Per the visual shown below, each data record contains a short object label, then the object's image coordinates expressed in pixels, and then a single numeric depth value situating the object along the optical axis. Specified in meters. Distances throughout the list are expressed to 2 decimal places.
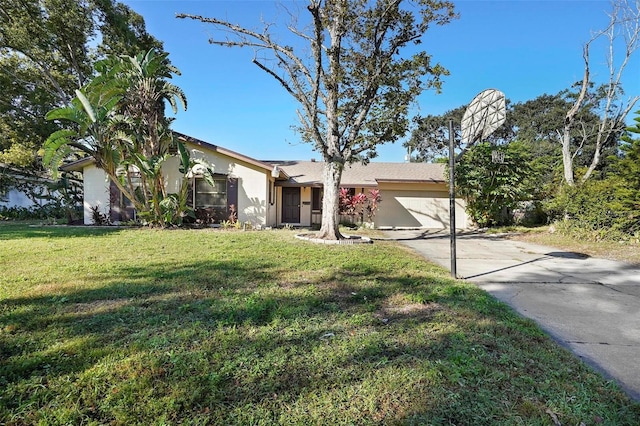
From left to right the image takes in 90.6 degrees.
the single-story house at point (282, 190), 12.78
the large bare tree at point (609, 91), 12.38
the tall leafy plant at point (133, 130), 9.35
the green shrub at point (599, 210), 9.77
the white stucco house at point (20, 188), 16.89
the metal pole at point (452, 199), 5.32
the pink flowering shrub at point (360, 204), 15.00
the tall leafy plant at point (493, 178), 13.77
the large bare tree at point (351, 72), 8.55
